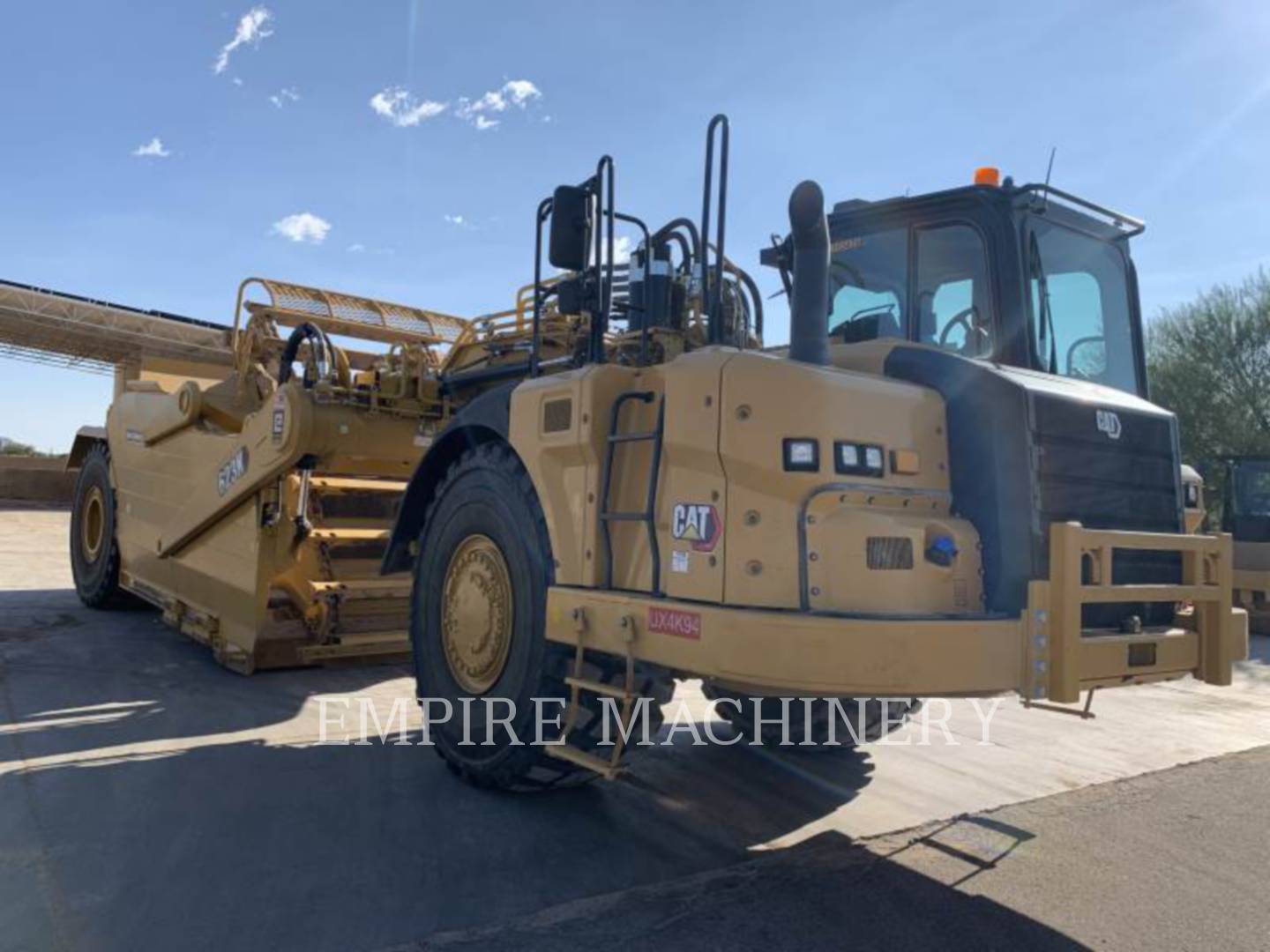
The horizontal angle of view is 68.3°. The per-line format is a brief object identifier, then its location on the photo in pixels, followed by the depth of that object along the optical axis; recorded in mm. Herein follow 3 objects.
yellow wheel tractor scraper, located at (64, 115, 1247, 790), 3002
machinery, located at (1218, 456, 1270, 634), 13227
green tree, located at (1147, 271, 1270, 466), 20453
